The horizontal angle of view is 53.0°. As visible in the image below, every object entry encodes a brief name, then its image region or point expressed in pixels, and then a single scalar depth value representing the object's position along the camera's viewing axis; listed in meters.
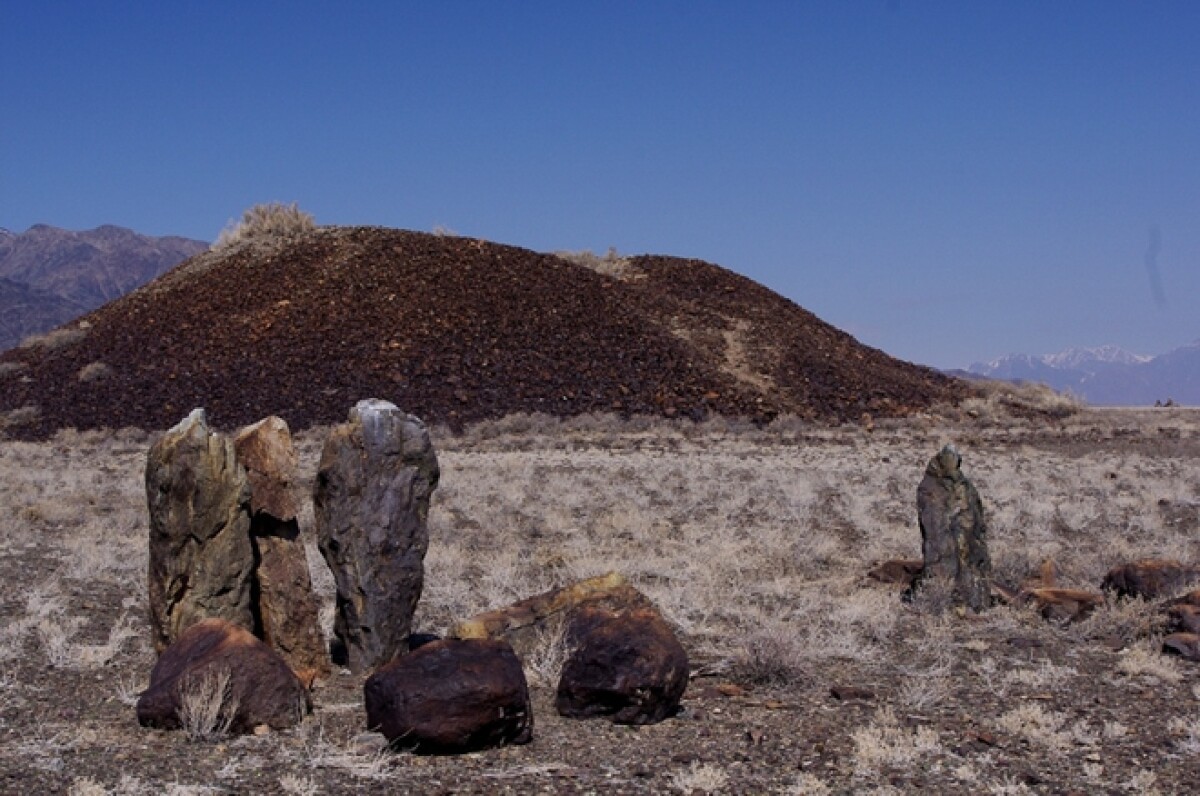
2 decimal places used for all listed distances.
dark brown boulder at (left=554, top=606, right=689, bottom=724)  6.87
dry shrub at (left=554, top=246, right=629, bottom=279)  43.12
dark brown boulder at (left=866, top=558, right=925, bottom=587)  11.39
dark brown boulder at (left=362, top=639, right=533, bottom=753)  6.29
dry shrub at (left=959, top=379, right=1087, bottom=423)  34.75
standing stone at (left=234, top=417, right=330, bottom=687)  8.00
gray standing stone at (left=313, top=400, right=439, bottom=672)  8.05
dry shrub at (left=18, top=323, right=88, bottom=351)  35.66
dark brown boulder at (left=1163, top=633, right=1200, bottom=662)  8.49
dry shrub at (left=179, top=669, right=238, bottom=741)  6.39
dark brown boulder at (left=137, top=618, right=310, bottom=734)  6.57
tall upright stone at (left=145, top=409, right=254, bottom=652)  7.71
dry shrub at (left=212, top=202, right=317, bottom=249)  40.47
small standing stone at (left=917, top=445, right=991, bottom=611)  10.35
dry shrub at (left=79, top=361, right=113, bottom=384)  31.78
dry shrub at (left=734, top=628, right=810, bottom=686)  7.77
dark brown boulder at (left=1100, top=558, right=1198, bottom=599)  10.16
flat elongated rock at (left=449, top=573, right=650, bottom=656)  8.35
